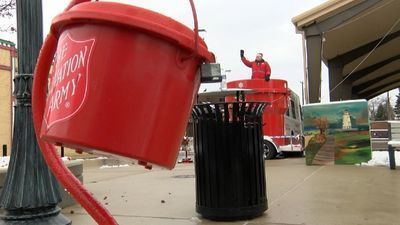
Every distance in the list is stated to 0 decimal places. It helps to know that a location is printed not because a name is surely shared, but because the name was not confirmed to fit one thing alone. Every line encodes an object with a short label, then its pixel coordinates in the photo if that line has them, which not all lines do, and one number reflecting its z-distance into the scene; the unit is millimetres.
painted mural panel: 10117
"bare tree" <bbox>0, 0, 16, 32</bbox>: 12141
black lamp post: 3926
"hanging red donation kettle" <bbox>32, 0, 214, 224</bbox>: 1777
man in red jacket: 14109
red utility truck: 13414
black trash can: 4758
